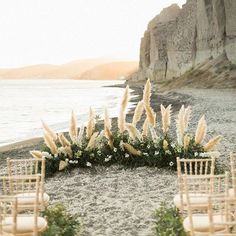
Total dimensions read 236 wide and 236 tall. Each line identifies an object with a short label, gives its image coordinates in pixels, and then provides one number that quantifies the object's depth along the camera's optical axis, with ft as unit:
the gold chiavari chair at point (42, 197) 20.95
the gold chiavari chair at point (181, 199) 20.15
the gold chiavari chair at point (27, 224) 17.02
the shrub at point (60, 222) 21.71
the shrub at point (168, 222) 21.42
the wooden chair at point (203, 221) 16.15
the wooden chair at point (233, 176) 18.02
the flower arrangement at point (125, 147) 35.55
